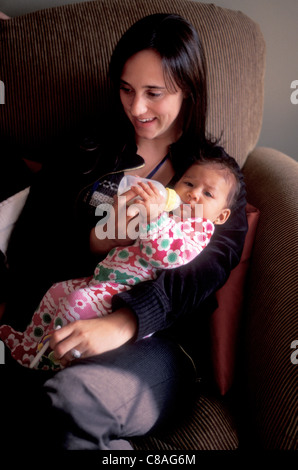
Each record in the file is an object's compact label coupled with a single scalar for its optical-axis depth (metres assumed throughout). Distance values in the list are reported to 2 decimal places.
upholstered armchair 0.94
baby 0.83
